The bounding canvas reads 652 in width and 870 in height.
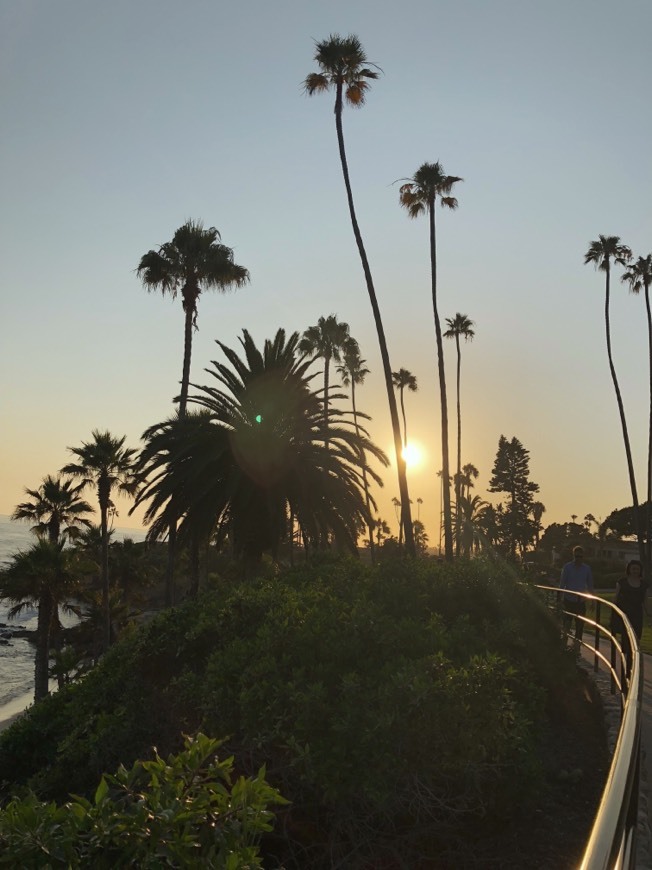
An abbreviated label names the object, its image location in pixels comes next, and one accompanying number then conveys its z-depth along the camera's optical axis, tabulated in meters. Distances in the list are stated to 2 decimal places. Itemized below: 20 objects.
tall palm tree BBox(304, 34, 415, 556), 28.27
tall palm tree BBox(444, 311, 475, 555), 66.19
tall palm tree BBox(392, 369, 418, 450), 80.88
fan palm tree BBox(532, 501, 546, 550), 158.25
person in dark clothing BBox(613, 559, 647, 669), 11.62
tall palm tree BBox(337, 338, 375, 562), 70.31
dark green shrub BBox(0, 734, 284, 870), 3.31
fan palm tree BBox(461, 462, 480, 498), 140.88
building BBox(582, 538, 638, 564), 103.97
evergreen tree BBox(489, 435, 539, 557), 102.62
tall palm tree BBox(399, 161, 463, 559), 36.41
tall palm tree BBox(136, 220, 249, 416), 35.34
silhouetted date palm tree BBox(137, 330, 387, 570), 22.55
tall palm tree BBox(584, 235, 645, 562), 47.66
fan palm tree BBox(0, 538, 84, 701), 33.00
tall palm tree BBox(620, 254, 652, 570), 49.75
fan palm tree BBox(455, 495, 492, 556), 110.75
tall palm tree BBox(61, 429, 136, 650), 40.59
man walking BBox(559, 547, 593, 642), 13.10
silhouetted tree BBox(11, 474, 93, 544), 40.28
